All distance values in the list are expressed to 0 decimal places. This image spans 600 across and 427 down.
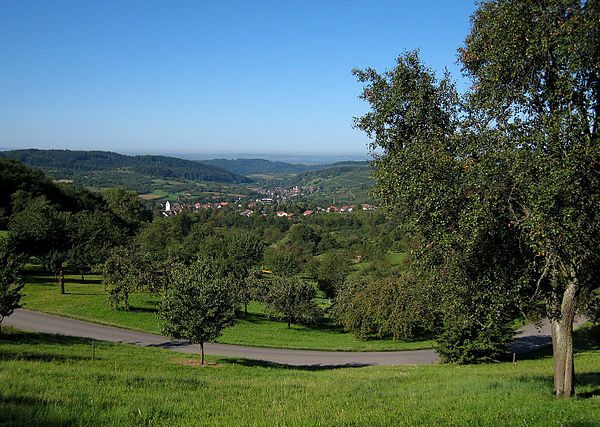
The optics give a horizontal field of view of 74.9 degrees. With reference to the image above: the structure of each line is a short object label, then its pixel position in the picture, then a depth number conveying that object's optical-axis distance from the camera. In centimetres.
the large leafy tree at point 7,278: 2259
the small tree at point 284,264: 6981
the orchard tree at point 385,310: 3526
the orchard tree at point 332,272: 6375
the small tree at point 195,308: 2191
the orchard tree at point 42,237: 4462
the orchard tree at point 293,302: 4207
